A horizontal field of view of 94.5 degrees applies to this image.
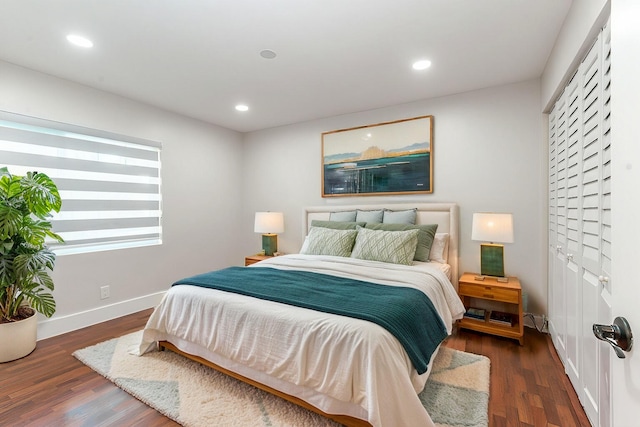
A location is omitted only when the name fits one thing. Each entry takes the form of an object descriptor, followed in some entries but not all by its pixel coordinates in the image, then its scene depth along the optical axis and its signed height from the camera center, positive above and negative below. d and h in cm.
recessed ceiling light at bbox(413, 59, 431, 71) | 257 +128
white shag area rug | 170 -120
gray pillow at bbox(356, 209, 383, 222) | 352 -9
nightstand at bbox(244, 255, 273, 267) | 407 -68
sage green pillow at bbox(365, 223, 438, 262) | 301 -27
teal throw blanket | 166 -58
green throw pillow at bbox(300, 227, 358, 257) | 319 -37
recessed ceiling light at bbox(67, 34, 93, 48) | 220 +129
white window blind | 273 +37
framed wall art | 347 +63
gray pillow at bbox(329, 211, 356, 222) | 373 -9
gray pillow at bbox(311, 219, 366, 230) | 347 -19
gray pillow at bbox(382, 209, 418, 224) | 332 -10
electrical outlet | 320 -89
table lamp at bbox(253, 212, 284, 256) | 413 -25
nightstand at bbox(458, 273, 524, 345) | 262 -81
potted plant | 227 -35
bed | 146 -78
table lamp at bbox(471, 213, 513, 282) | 274 -27
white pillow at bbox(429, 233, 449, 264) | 308 -43
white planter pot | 233 -104
